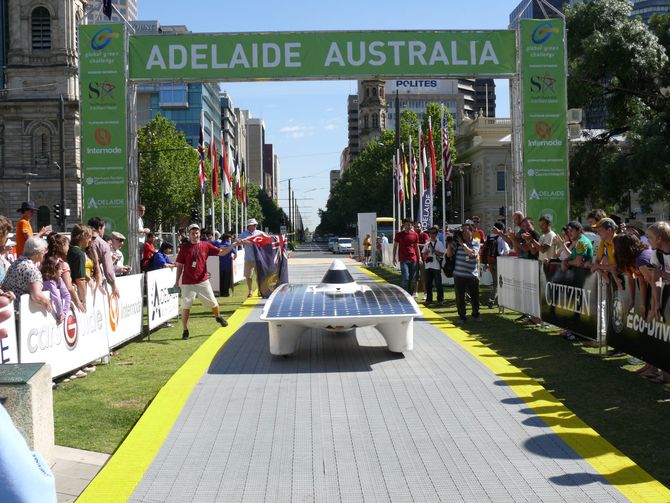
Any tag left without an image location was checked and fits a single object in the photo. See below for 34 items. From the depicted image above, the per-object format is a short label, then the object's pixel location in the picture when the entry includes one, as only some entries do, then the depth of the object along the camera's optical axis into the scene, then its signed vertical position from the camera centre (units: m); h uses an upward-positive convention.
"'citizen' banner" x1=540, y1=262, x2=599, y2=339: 10.91 -1.14
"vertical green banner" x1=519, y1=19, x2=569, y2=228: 19.89 +2.52
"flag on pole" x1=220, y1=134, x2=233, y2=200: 33.97 +2.27
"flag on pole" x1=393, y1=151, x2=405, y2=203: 40.54 +2.11
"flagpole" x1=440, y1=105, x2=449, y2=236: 29.43 +3.20
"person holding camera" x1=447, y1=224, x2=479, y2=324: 14.08 -0.91
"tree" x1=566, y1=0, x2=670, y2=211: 31.06 +5.17
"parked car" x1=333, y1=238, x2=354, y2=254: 70.29 -1.85
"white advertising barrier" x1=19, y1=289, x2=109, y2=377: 8.05 -1.17
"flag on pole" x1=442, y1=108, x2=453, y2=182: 28.52 +2.40
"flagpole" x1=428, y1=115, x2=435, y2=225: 30.24 +1.17
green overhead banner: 19.78 +4.10
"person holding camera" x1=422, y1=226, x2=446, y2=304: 18.25 -0.89
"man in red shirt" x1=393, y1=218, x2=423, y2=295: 18.69 -0.70
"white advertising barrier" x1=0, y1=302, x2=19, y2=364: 7.43 -1.00
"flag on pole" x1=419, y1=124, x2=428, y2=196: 33.00 +2.37
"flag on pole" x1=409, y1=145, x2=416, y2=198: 36.52 +2.26
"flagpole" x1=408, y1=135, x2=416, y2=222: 36.53 +2.36
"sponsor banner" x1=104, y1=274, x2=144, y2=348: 11.40 -1.22
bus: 62.34 -0.24
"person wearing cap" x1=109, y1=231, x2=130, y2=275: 14.16 -0.38
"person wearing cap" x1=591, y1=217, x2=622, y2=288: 10.07 -0.43
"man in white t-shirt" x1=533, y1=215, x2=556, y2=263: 14.26 -0.40
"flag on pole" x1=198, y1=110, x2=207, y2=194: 30.42 +2.51
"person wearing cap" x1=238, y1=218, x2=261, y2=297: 19.37 -0.67
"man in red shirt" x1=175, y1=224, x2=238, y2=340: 13.18 -0.72
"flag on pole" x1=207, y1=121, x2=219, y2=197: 33.28 +2.42
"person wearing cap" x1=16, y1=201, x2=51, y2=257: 12.74 +0.07
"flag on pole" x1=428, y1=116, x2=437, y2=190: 30.42 +2.51
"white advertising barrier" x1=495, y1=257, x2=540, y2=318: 13.77 -1.16
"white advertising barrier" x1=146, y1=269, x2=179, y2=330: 13.51 -1.23
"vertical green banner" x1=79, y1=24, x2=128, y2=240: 19.78 +2.56
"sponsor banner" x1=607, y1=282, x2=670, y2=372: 8.41 -1.22
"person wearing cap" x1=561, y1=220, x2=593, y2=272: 11.77 -0.48
